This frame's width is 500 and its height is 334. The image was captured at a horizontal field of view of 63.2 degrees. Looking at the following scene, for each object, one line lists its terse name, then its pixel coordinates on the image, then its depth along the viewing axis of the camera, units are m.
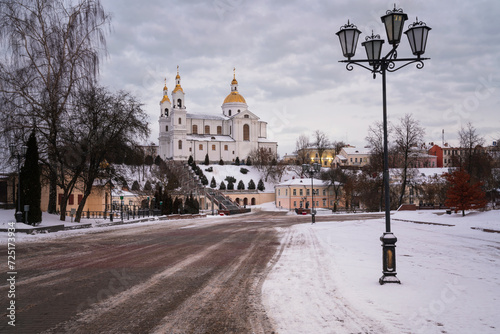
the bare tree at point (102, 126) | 26.03
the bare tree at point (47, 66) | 23.42
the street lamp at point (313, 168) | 30.16
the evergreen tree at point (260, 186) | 91.19
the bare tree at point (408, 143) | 46.78
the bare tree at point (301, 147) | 111.53
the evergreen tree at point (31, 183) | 21.36
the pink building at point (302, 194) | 75.50
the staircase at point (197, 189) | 61.55
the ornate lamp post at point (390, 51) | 7.74
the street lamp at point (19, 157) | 20.67
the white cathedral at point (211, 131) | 107.56
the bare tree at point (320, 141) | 95.25
